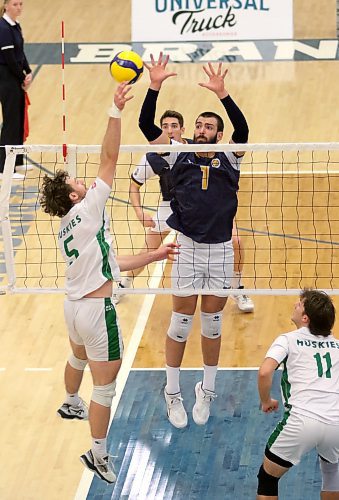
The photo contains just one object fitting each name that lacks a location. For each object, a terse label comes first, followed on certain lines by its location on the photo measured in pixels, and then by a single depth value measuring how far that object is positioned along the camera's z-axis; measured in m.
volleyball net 24.55
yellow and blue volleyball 17.36
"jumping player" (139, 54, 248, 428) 18.23
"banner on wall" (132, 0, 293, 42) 39.41
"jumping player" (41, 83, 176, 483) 16.00
